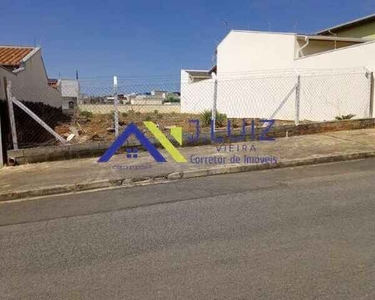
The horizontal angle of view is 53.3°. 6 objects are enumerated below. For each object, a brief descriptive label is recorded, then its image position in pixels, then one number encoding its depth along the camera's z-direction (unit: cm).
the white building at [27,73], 1523
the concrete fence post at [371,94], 1149
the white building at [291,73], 1221
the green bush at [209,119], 1450
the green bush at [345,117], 1206
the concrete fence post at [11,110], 838
